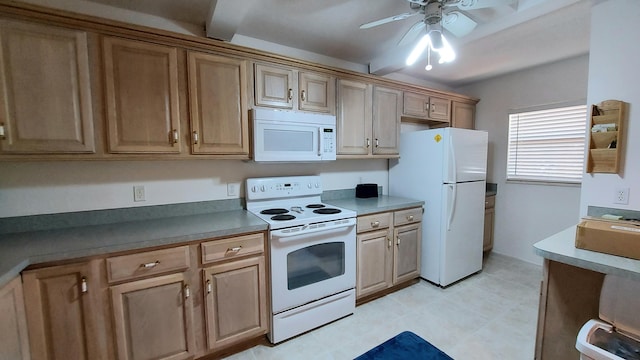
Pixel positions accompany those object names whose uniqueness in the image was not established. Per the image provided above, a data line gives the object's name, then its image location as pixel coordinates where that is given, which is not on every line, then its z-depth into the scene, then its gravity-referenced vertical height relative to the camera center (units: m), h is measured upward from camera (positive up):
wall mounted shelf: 1.72 +0.15
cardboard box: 1.20 -0.37
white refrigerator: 2.65 -0.35
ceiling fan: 1.48 +0.87
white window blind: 2.98 +0.17
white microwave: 2.09 +0.21
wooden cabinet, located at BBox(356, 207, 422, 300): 2.40 -0.87
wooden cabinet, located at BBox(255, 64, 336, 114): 2.11 +0.61
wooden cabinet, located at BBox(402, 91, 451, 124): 3.03 +0.63
